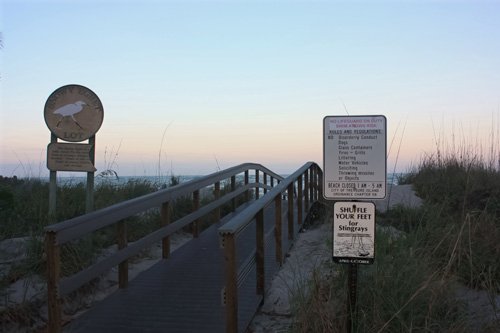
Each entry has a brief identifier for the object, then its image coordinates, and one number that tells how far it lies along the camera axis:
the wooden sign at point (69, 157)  6.53
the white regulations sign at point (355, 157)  3.49
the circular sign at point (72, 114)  6.56
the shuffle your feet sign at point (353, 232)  3.46
